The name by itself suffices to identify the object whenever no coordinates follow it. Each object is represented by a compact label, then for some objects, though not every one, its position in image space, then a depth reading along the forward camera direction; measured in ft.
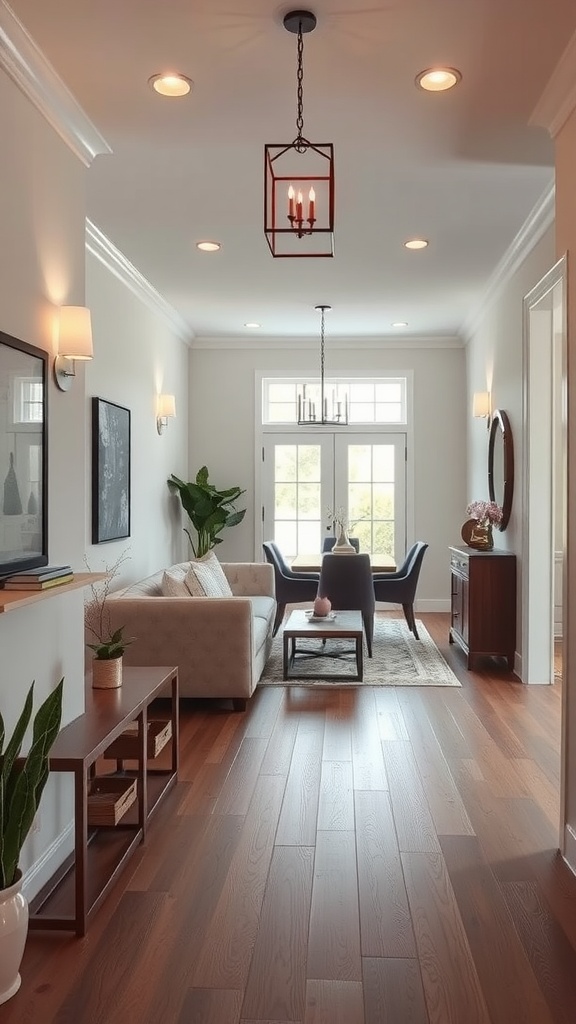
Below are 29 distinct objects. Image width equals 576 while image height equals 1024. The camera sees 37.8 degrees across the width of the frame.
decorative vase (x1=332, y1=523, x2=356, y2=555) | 24.04
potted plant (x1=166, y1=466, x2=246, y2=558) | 27.02
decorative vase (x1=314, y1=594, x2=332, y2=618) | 19.76
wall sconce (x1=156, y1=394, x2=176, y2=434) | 24.21
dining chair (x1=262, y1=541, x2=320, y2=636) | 23.98
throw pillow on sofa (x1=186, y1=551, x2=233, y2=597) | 18.49
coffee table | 18.43
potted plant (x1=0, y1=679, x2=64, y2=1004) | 7.07
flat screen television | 8.36
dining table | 24.26
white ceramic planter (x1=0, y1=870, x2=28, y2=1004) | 7.03
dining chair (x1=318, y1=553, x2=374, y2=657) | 21.75
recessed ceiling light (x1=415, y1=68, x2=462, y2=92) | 10.52
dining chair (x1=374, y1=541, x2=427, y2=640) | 23.91
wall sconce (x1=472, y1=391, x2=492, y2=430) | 23.44
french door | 29.94
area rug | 18.76
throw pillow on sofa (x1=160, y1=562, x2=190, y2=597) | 17.76
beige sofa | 16.07
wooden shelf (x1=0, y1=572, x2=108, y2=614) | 7.02
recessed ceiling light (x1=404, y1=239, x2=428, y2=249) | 18.30
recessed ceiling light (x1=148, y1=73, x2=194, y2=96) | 10.64
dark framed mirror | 19.90
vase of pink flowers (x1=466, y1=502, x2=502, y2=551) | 20.79
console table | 8.27
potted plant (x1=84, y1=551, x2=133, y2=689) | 11.34
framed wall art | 17.72
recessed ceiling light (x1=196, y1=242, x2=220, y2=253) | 18.43
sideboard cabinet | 19.66
